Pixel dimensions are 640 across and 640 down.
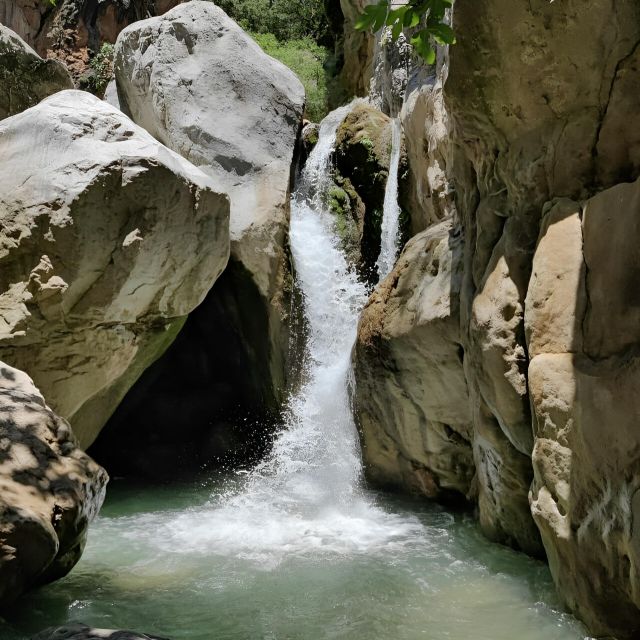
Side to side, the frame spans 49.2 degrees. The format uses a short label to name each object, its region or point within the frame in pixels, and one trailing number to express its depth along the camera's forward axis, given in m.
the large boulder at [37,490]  3.76
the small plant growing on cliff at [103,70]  18.53
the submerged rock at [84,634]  3.20
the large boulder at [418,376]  7.25
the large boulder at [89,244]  7.05
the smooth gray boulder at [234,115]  10.27
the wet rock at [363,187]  11.72
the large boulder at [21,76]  10.92
